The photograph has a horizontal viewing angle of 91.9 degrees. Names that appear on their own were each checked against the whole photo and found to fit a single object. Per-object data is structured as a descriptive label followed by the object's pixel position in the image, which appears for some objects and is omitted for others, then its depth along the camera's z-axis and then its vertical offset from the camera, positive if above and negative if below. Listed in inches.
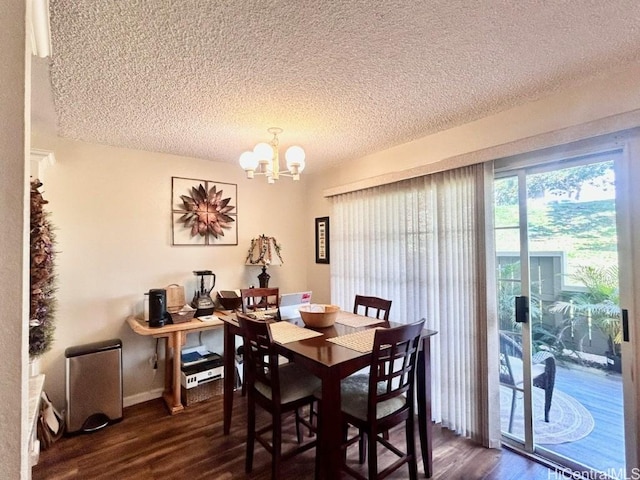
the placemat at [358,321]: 90.7 -23.1
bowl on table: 86.0 -20.1
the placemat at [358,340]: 69.6 -23.0
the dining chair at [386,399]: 63.6 -35.2
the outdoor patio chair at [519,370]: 85.5 -35.9
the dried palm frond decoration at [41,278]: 76.2 -7.9
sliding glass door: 74.9 -17.8
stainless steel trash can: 96.9 -44.3
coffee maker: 106.2 -21.3
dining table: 60.9 -25.9
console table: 103.6 -30.9
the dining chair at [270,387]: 70.4 -35.1
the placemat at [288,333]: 77.1 -22.9
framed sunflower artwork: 127.0 +15.0
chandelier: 84.4 +24.1
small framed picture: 150.8 +2.8
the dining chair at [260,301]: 107.9 -20.8
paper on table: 113.8 -27.0
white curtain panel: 89.5 -9.7
